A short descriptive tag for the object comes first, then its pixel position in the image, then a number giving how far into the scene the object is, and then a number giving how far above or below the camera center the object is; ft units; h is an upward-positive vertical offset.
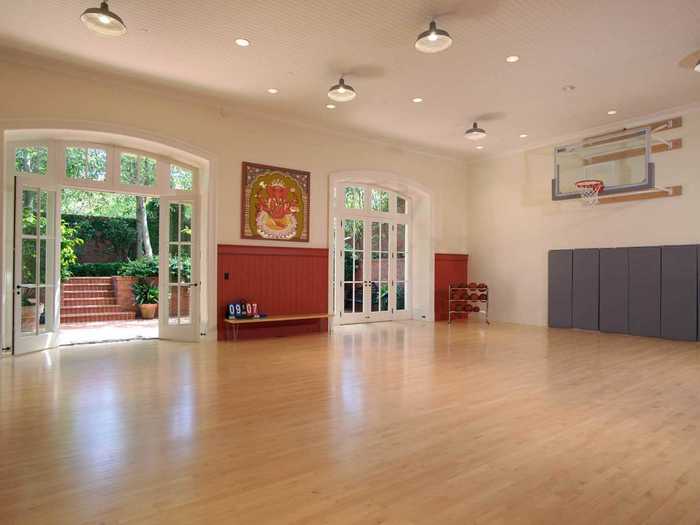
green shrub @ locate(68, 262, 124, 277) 41.27 -0.13
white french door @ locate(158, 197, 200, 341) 23.48 -0.07
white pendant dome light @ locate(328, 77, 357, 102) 19.54 +7.51
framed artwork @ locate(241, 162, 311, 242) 24.81 +3.64
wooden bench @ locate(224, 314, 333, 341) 23.36 -2.70
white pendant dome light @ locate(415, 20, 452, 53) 14.65 +7.33
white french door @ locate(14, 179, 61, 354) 19.06 -0.02
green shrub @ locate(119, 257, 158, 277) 40.14 -0.11
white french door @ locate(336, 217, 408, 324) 30.73 -0.20
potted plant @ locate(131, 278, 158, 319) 37.78 -2.47
